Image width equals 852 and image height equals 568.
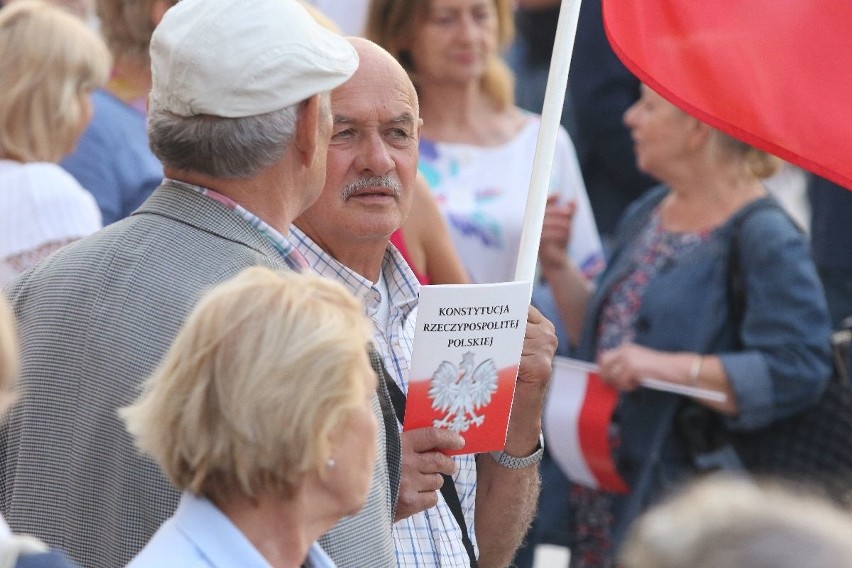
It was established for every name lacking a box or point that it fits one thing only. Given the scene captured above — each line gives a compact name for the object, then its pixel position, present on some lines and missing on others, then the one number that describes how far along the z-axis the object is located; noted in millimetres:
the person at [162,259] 4953
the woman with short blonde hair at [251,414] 4324
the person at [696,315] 9891
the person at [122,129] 9430
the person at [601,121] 13422
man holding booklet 6230
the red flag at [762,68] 7328
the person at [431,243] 8500
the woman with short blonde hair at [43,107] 8430
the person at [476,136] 10344
